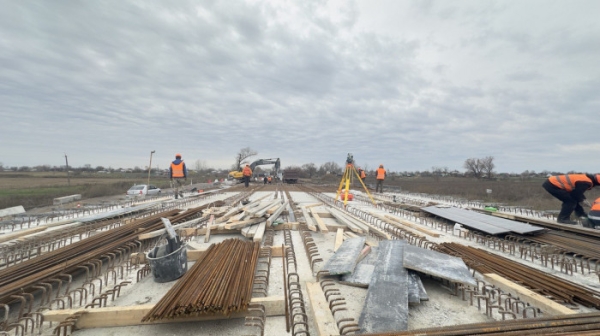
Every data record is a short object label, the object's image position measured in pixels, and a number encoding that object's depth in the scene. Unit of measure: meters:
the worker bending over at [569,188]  6.56
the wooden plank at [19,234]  5.52
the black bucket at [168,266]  3.62
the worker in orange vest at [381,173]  15.44
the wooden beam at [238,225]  6.14
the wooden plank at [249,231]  5.78
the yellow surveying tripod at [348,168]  10.44
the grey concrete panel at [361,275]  3.42
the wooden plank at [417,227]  6.06
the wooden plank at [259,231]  5.30
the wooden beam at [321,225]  6.47
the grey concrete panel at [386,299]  2.37
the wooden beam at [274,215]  6.71
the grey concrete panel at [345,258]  3.64
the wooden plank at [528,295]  2.65
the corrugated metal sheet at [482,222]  5.78
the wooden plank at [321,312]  2.31
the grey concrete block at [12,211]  8.62
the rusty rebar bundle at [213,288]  2.50
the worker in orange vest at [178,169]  11.83
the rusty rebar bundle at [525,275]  3.01
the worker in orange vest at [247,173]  19.97
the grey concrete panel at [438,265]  3.20
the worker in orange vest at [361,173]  14.95
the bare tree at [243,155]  61.38
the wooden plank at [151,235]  5.42
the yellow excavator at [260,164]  29.37
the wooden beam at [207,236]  5.75
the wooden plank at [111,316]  2.61
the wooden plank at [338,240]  5.17
